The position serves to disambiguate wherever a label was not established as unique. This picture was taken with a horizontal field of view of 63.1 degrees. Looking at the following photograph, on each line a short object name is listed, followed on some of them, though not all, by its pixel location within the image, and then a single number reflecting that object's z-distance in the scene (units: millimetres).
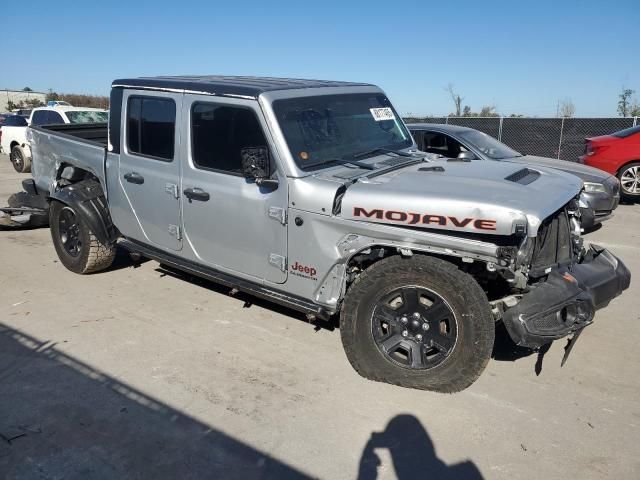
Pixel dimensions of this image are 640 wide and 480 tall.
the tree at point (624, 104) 25438
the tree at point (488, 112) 28859
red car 10234
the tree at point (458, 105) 32312
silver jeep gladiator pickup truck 3182
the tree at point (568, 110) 29978
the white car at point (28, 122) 13664
